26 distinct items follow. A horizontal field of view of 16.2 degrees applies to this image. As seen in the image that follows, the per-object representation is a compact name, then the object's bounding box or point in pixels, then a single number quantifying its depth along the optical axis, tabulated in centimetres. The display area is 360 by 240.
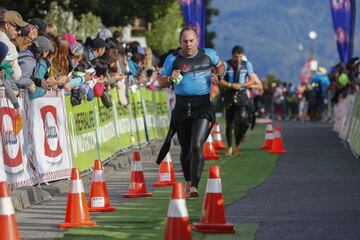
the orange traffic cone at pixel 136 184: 1490
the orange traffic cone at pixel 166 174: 1670
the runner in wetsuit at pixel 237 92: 2325
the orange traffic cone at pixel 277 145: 2497
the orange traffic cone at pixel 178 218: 941
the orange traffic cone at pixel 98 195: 1307
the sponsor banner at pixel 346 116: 2922
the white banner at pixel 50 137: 1550
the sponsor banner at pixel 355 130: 2387
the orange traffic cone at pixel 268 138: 2623
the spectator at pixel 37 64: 1552
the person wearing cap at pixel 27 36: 1573
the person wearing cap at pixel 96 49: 2092
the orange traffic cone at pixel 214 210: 1080
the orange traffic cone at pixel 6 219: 917
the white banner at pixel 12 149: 1378
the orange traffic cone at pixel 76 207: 1159
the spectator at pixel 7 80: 1357
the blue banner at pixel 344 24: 3747
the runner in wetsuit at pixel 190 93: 1472
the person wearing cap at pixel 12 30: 1419
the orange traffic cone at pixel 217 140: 2616
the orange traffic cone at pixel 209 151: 2255
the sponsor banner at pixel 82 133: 1739
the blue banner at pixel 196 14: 3572
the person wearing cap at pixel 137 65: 2548
